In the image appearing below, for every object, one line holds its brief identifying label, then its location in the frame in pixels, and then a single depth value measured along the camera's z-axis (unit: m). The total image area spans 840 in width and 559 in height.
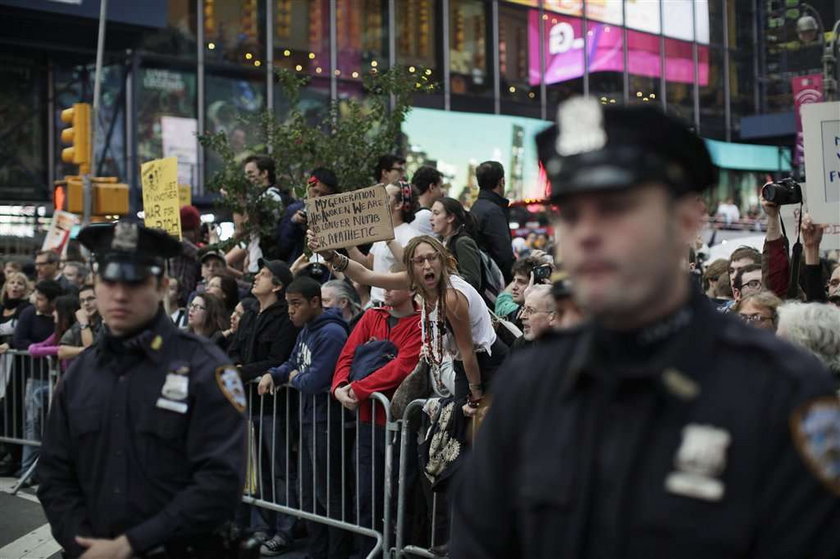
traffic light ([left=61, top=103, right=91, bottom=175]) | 14.70
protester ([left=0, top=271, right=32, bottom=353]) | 12.50
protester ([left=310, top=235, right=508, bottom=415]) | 6.68
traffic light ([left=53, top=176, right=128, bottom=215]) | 14.70
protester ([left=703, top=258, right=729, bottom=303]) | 8.90
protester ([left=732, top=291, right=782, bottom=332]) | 5.55
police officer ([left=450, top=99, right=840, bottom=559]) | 2.12
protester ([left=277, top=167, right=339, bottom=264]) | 9.36
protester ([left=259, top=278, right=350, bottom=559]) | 8.07
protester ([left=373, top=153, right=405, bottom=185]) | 10.14
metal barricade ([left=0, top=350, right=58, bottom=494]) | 11.20
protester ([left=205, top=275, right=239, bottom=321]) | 10.33
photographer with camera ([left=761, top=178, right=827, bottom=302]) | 7.07
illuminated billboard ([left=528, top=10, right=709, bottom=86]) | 34.84
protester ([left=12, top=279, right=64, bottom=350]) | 11.74
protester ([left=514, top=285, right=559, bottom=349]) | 6.07
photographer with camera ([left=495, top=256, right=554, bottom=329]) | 8.12
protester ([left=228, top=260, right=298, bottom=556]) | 8.65
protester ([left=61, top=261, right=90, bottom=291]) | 13.30
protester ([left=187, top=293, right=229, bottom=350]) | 9.73
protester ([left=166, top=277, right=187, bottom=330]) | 10.66
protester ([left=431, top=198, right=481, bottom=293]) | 8.53
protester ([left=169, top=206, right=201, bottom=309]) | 11.60
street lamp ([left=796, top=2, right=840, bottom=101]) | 16.08
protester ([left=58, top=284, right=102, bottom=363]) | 10.53
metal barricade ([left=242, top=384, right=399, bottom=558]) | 7.66
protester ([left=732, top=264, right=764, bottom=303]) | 7.09
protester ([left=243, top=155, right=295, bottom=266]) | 10.34
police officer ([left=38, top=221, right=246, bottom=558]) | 4.20
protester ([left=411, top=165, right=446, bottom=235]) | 9.80
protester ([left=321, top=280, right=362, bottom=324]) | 9.05
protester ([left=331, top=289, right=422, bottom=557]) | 7.56
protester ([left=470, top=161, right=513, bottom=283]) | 9.39
